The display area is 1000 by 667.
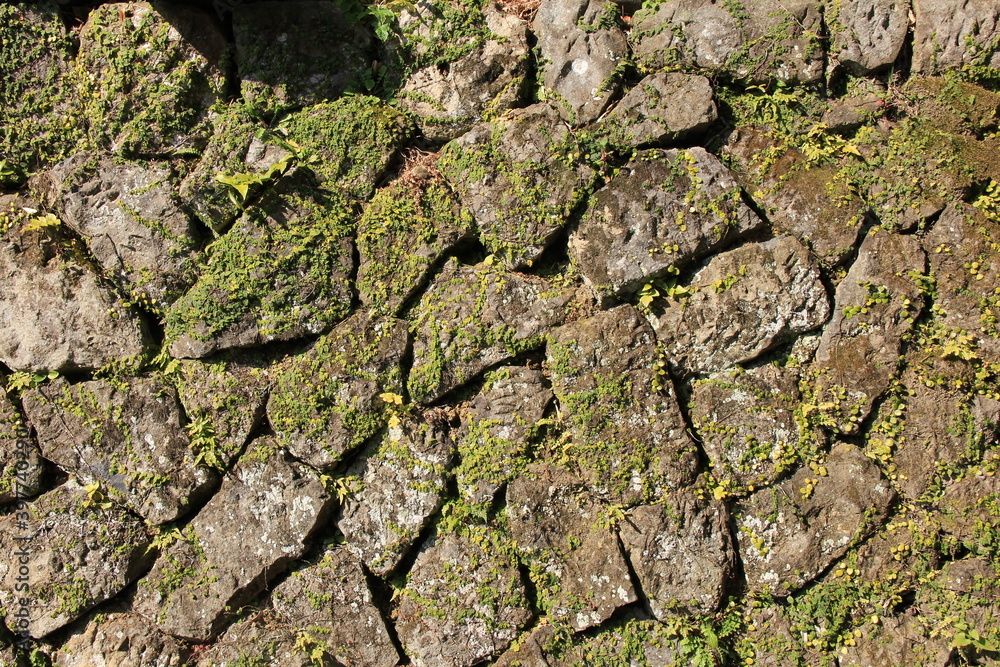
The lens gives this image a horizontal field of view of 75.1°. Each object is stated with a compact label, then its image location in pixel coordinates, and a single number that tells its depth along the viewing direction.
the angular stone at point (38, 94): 4.73
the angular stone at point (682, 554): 4.36
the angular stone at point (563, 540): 4.44
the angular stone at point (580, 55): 4.67
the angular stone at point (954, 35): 4.45
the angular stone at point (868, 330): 4.35
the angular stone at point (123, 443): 4.63
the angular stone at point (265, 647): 4.55
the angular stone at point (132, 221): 4.70
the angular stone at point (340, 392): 4.54
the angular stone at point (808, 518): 4.33
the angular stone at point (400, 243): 4.62
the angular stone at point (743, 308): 4.43
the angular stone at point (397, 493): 4.54
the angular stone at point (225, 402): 4.64
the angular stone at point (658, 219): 4.47
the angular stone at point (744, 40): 4.56
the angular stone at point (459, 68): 4.76
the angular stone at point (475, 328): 4.54
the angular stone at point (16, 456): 4.64
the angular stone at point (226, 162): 4.68
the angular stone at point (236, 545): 4.57
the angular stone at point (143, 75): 4.70
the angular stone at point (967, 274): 4.30
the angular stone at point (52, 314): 4.64
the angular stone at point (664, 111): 4.55
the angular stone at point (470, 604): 4.50
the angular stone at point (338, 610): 4.56
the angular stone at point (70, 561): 4.60
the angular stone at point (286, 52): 4.77
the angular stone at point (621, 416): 4.45
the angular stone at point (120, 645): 4.59
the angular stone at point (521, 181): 4.57
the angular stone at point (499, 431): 4.50
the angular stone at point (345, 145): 4.71
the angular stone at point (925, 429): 4.27
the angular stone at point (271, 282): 4.59
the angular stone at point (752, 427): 4.41
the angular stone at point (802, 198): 4.45
